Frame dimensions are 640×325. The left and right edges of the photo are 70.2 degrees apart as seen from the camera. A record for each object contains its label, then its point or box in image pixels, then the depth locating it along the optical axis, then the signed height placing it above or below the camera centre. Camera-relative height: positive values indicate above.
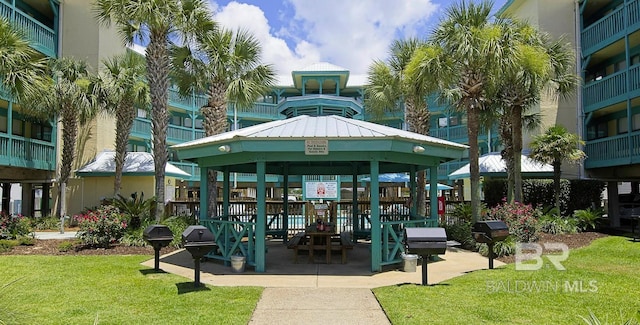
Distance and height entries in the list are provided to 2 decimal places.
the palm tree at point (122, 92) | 20.52 +4.36
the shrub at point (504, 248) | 11.77 -1.60
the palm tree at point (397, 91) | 17.34 +4.02
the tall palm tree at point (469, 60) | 13.30 +3.81
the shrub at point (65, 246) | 13.13 -1.69
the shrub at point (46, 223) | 20.64 -1.58
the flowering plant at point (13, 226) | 14.30 -1.22
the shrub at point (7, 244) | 12.98 -1.62
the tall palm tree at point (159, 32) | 14.95 +5.40
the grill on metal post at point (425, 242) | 7.84 -0.95
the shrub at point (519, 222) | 12.73 -0.99
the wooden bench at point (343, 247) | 10.77 -1.44
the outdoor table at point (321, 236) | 10.80 -1.21
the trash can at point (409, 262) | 9.76 -1.61
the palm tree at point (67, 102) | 19.56 +3.71
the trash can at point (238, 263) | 9.77 -1.63
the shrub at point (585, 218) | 17.67 -1.23
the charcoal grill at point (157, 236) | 9.40 -0.99
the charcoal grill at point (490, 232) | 9.50 -0.97
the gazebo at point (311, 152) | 9.34 +0.76
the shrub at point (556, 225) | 16.45 -1.43
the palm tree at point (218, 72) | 16.64 +4.41
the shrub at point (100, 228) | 13.28 -1.16
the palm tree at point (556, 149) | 17.83 +1.47
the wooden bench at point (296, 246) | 10.85 -1.40
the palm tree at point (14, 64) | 13.63 +3.84
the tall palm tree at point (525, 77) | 13.70 +3.67
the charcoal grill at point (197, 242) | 7.84 -0.93
